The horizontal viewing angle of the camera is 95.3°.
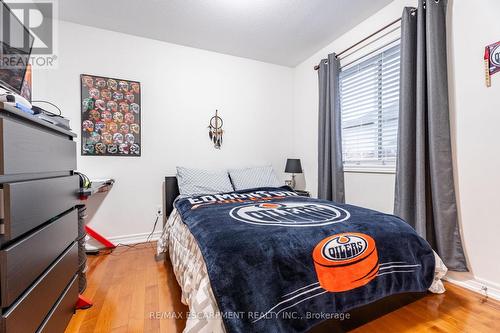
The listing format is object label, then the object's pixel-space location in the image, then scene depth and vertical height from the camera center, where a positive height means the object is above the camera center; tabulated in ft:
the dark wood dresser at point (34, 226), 2.26 -0.72
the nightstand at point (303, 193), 9.54 -1.17
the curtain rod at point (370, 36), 6.81 +4.30
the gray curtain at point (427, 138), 5.57 +0.69
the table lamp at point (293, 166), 10.30 -0.02
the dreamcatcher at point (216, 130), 9.86 +1.58
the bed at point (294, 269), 3.13 -1.68
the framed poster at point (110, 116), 7.97 +1.87
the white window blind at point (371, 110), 7.25 +1.92
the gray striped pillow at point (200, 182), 8.11 -0.56
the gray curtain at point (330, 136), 8.68 +1.16
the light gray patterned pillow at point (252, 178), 9.00 -0.47
